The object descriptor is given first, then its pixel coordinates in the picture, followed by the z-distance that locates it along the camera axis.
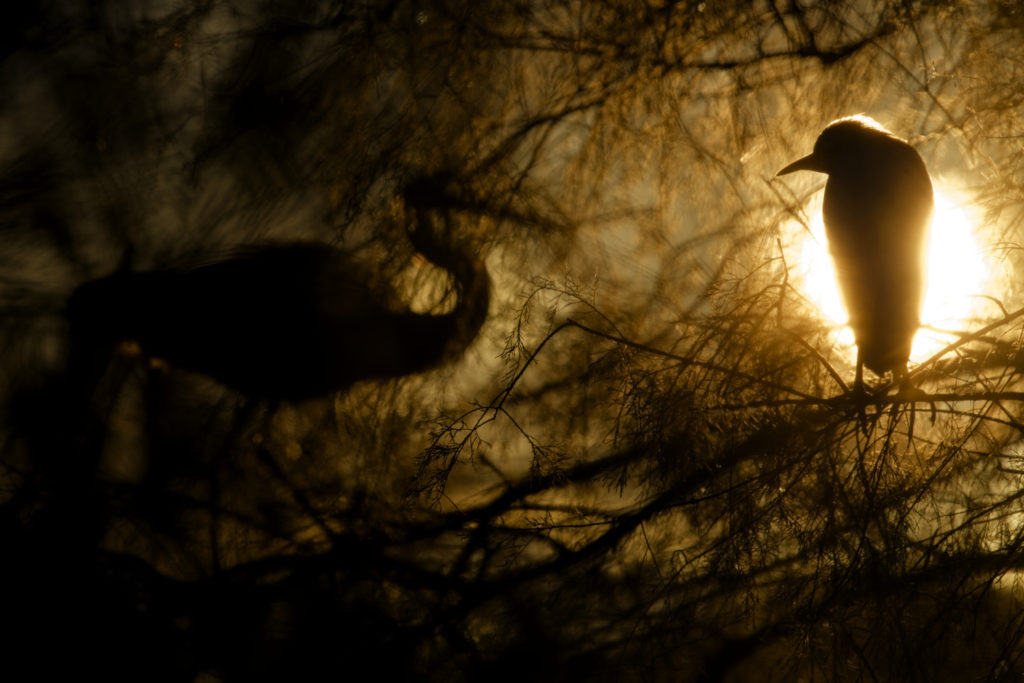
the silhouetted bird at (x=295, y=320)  20.81
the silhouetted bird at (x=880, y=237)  20.54
